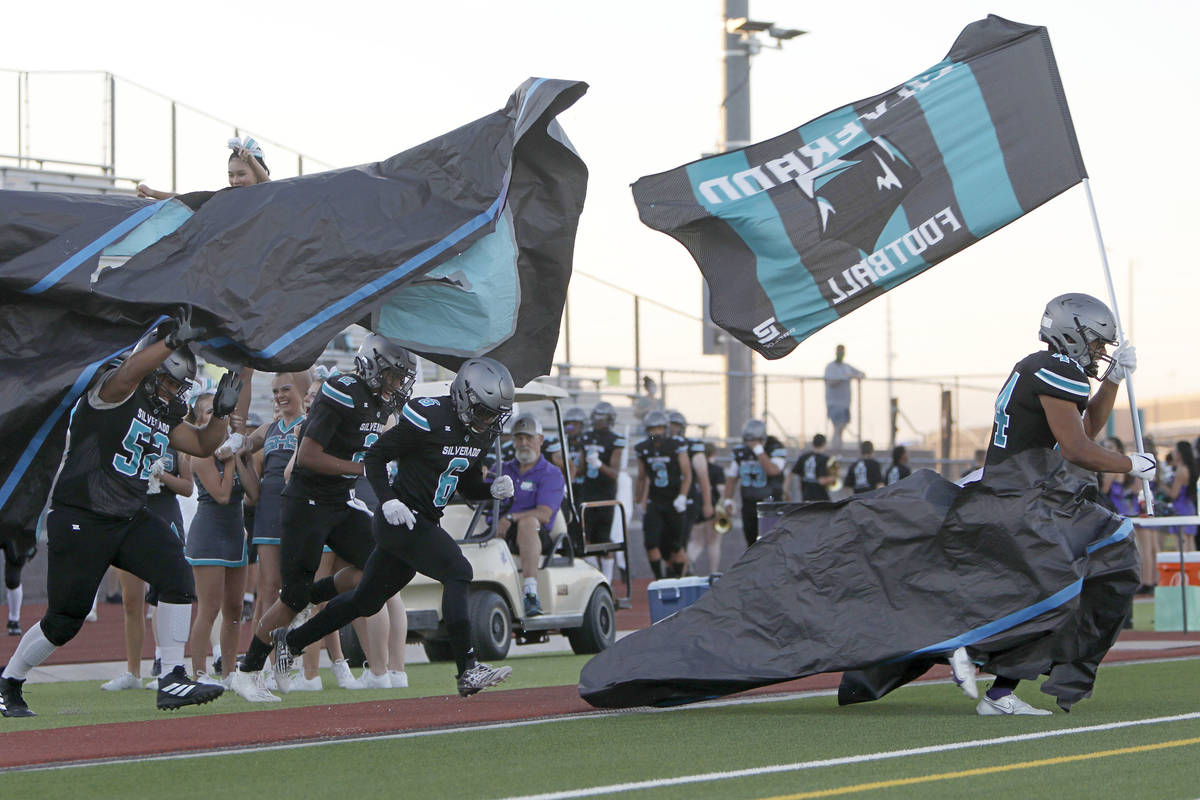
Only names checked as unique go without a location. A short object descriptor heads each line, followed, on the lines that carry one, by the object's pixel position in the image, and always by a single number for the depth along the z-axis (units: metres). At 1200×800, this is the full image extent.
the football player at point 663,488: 38.19
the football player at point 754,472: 40.50
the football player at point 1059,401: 15.32
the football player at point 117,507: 15.89
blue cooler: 25.91
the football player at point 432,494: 17.03
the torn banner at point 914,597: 15.10
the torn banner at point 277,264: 14.28
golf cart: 25.00
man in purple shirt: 26.34
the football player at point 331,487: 17.97
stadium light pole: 49.81
